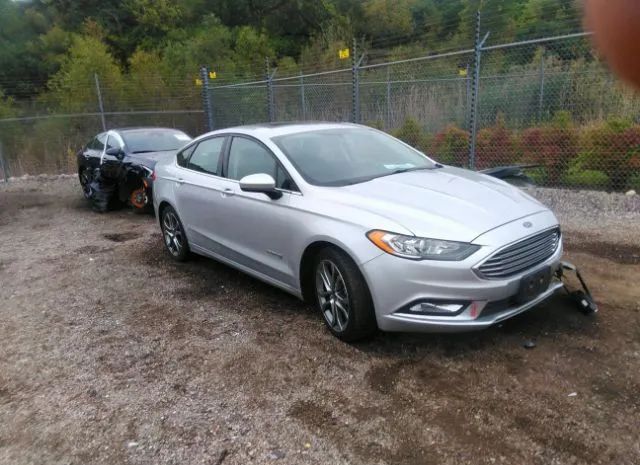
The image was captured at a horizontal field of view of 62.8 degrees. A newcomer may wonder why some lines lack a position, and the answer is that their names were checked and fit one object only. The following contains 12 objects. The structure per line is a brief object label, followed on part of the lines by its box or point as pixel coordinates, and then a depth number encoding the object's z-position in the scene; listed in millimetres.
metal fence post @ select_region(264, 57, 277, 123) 11636
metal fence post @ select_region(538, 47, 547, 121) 10945
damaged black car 8734
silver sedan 3270
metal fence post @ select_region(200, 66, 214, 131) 13344
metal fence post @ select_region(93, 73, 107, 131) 14564
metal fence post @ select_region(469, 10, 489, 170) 7449
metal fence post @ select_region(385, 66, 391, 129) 13102
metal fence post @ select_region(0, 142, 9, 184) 13895
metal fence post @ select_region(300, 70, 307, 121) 13708
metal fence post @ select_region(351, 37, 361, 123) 9094
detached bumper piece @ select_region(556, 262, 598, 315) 3920
